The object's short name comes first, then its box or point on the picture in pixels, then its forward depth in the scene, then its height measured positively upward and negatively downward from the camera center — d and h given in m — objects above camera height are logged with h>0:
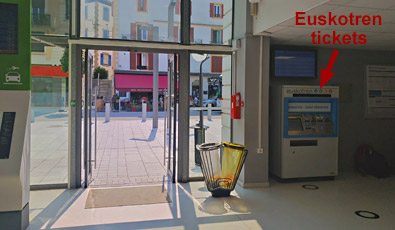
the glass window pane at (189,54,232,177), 5.20 +0.19
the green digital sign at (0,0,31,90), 2.95 +0.54
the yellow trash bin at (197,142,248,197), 4.15 -0.80
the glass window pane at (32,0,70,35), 4.43 +1.15
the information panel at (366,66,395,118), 5.61 +0.27
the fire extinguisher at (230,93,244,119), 4.68 -0.02
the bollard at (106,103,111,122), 13.86 -0.37
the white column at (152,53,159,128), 11.16 +0.35
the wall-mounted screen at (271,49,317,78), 5.05 +0.67
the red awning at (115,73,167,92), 21.91 +1.41
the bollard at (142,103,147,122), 14.43 -0.38
